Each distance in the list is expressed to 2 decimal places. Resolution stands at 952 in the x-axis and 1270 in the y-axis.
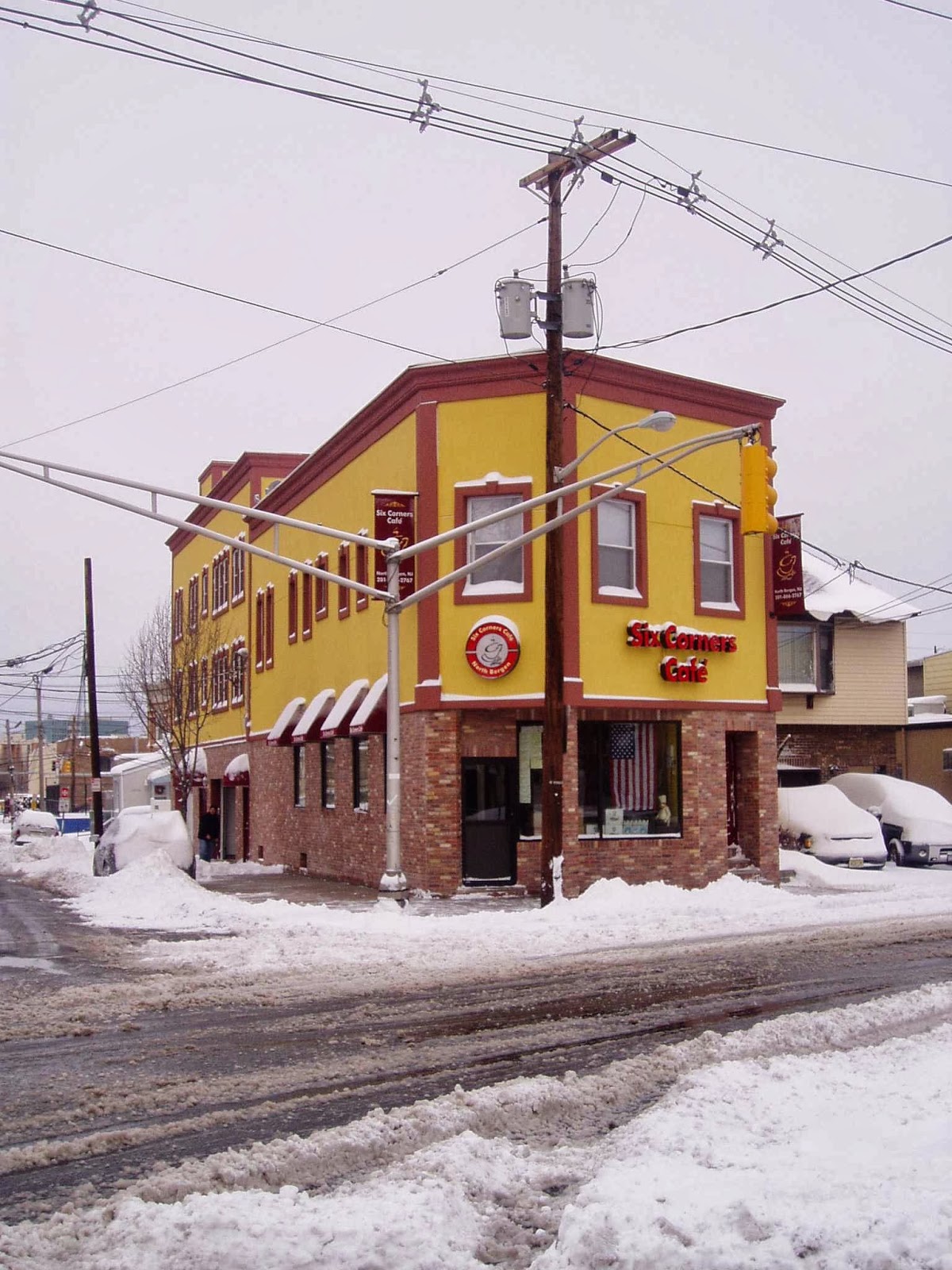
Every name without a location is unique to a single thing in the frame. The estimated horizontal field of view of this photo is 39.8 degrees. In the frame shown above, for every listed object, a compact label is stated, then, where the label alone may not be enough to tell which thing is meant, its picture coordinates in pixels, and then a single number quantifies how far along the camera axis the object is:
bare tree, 39.06
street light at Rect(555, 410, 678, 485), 17.22
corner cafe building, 23.20
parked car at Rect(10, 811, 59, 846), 62.00
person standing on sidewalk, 37.62
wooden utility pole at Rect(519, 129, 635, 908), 19.86
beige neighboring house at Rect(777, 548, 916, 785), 36.06
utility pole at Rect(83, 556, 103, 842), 37.84
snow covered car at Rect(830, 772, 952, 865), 29.72
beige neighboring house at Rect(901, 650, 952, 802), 38.38
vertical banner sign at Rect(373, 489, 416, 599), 23.61
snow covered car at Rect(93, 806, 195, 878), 26.34
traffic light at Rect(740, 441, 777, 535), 16.06
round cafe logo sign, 22.95
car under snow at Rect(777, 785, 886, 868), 27.67
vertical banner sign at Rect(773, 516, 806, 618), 25.75
